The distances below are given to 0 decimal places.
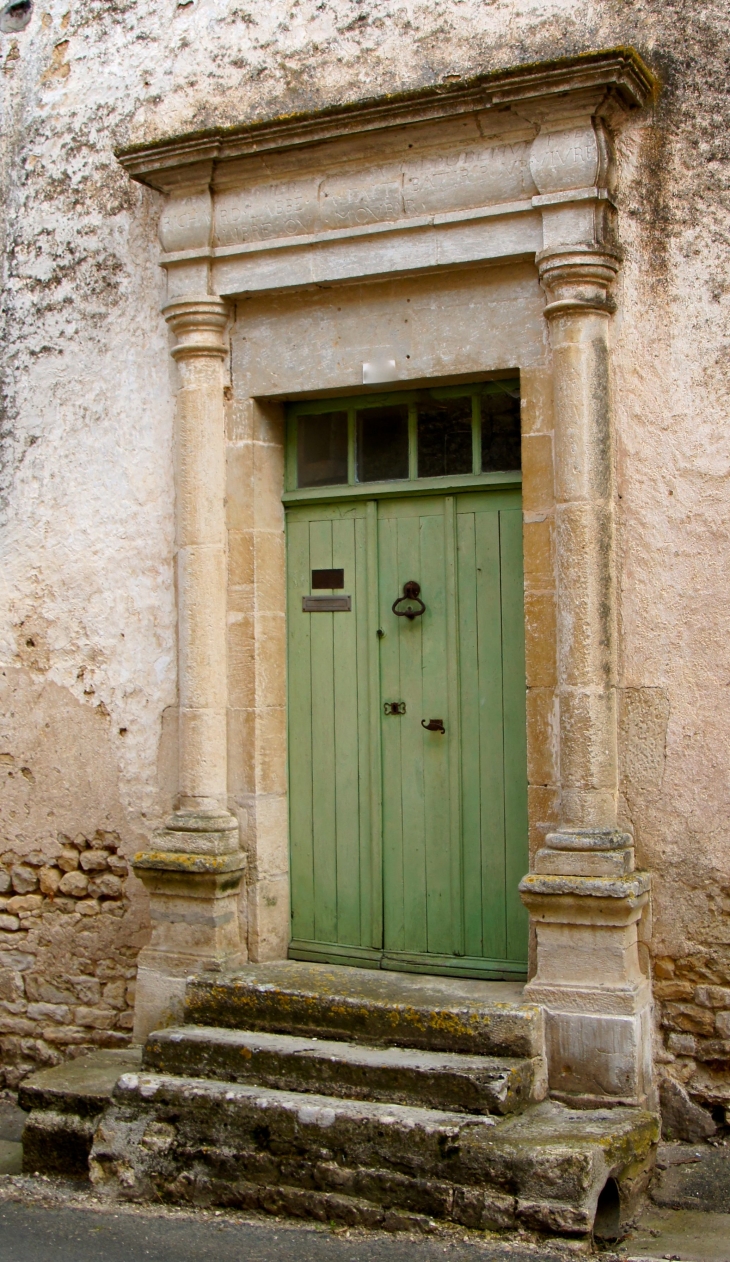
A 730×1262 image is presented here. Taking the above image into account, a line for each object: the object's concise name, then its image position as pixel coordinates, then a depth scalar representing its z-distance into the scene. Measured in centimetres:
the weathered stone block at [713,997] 442
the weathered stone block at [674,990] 447
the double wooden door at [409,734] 495
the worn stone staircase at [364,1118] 388
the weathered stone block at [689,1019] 444
